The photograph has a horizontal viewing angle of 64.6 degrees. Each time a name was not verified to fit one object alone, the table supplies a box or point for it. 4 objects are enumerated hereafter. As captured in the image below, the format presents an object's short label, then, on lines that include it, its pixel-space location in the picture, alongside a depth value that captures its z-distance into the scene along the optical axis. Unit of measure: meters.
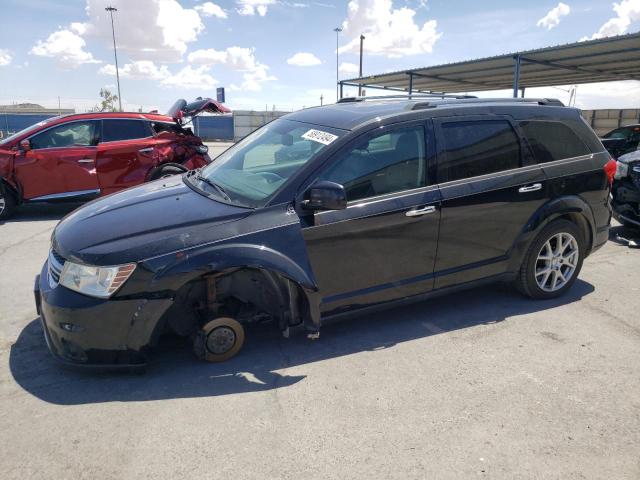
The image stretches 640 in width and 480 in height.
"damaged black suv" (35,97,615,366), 3.03
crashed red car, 7.90
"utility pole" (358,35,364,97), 23.69
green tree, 49.25
